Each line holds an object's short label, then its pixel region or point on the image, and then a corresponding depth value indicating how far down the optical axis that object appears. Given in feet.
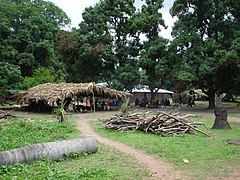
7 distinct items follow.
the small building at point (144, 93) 166.17
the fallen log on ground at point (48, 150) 31.04
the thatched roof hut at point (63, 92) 98.68
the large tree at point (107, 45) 129.39
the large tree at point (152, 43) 118.42
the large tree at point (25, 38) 117.39
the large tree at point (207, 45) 102.89
